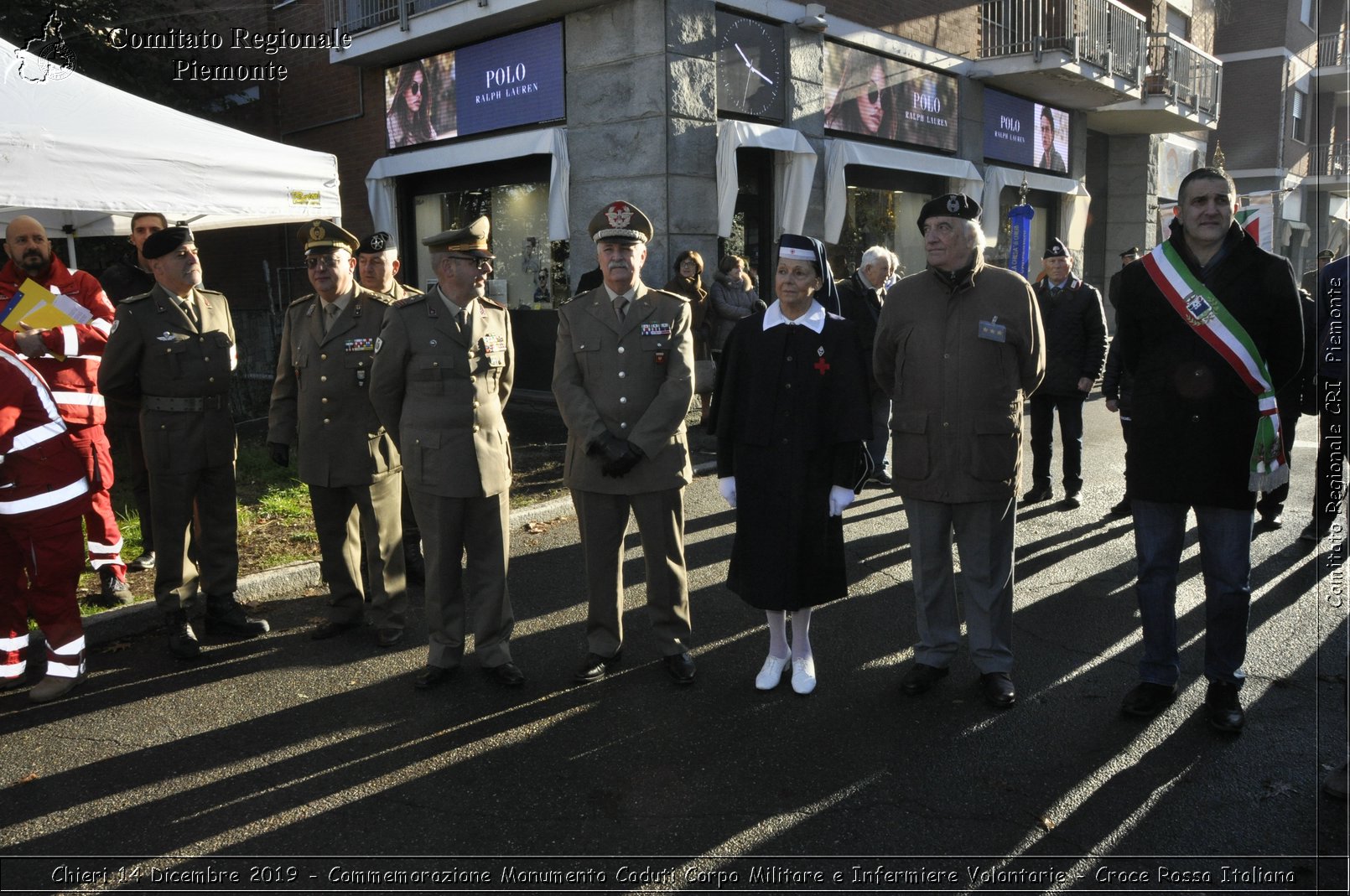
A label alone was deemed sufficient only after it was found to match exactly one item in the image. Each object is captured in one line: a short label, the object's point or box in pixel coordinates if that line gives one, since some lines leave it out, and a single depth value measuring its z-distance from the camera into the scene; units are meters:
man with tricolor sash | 4.04
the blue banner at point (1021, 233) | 15.80
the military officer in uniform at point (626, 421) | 4.53
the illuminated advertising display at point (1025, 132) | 17.20
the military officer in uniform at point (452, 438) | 4.62
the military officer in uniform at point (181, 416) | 5.04
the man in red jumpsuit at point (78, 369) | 5.68
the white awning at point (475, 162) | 12.29
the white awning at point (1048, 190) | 16.58
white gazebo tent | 5.50
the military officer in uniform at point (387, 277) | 6.05
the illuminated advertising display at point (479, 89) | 12.58
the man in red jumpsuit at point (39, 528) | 4.41
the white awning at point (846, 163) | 13.40
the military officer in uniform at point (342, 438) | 5.22
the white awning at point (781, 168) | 11.80
